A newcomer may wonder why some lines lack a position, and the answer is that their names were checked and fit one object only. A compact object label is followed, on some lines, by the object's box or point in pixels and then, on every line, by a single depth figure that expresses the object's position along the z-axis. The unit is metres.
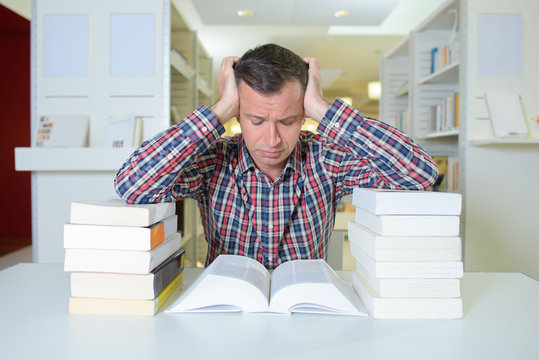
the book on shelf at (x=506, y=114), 2.08
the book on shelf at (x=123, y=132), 2.08
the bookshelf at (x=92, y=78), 2.10
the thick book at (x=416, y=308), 0.71
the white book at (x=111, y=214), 0.71
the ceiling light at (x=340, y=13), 3.60
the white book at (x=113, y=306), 0.72
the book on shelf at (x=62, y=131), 2.07
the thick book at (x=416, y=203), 0.71
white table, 0.58
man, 1.04
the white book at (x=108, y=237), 0.71
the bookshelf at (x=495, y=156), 2.18
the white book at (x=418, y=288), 0.71
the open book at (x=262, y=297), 0.72
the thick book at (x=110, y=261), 0.71
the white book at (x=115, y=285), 0.72
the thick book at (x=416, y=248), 0.71
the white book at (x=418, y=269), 0.71
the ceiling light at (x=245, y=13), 3.65
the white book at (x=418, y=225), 0.71
